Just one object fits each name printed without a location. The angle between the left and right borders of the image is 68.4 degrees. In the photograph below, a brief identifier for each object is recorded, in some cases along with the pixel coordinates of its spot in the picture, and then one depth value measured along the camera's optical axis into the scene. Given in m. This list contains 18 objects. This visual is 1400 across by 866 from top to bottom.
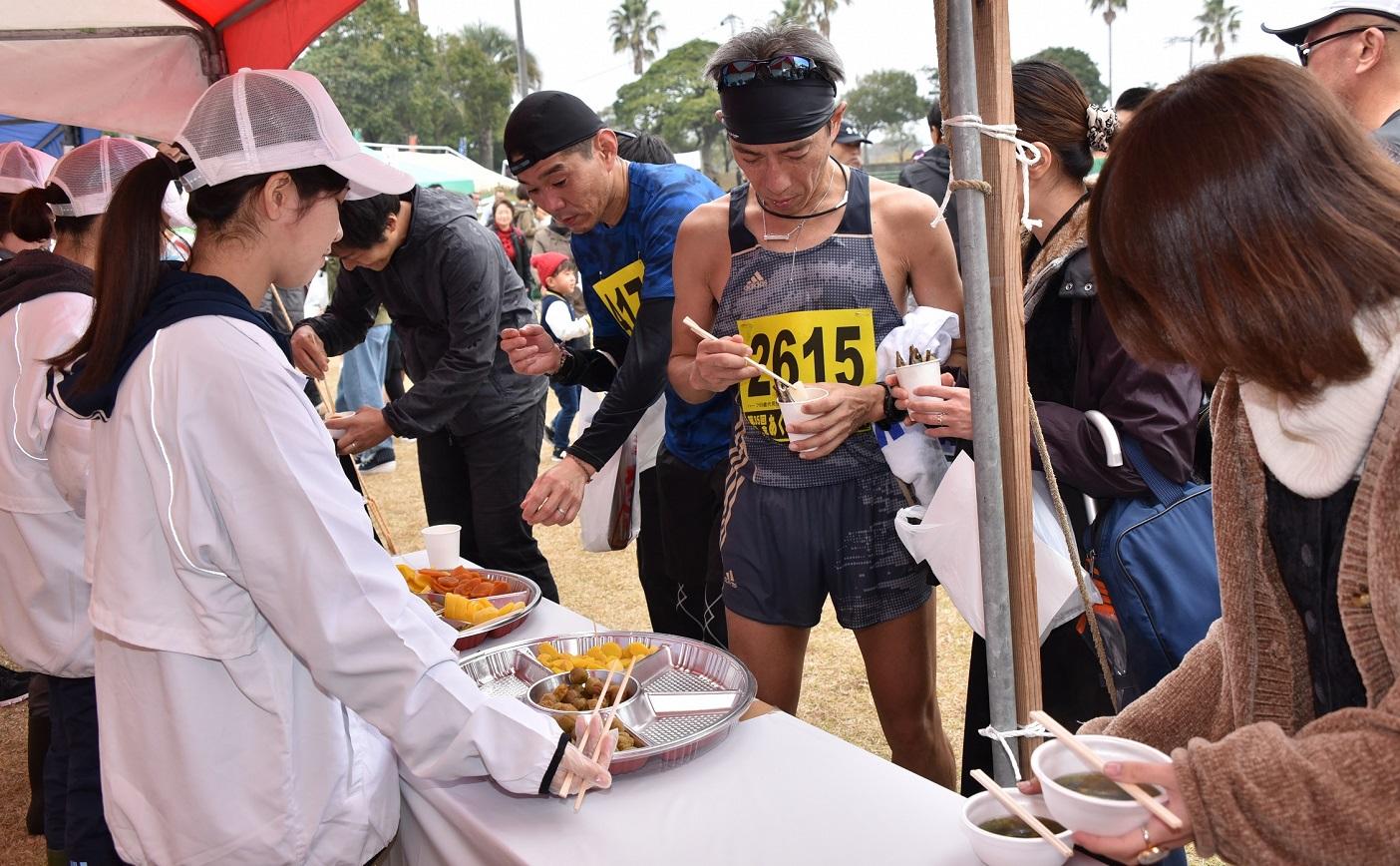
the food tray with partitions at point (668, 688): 1.53
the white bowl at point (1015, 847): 1.11
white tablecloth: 1.32
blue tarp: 6.70
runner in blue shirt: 2.48
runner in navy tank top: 1.99
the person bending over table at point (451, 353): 3.00
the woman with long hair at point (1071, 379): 1.78
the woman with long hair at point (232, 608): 1.32
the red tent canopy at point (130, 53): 3.32
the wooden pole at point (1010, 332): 1.50
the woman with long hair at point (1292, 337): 0.92
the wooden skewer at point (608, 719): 1.40
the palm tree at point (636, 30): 52.00
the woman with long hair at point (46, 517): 2.28
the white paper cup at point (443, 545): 2.44
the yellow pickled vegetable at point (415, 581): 2.29
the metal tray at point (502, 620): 2.04
